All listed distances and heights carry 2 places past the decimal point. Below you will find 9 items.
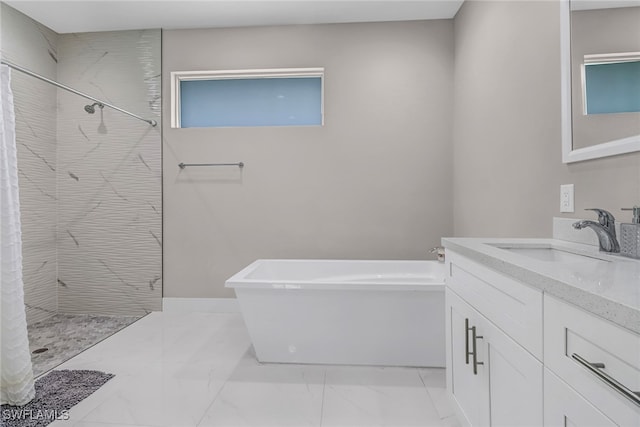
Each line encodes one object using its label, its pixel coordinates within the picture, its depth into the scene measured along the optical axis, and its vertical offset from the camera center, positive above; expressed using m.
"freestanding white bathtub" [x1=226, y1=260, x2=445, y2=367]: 2.03 -0.70
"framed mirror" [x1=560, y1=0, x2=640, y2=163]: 1.14 +0.53
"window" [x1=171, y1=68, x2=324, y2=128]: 3.21 +1.15
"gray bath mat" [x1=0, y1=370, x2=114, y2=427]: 1.64 -1.03
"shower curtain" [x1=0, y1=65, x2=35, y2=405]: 1.71 -0.40
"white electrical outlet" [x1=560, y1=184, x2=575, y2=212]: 1.49 +0.06
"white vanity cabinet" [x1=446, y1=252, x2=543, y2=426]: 0.87 -0.45
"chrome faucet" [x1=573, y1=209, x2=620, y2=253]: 1.16 -0.07
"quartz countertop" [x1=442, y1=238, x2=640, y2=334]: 0.58 -0.16
